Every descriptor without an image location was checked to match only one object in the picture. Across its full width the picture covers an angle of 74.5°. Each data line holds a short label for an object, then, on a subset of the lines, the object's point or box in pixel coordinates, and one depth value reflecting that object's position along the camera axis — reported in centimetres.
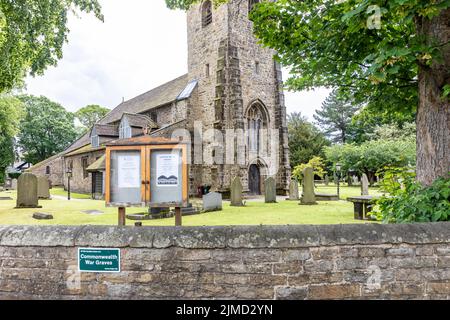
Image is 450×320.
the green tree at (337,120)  6003
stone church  2242
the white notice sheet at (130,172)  493
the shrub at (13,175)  4667
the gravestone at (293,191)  1934
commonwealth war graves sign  324
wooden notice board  490
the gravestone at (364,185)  1816
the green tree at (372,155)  3307
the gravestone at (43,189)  2047
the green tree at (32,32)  939
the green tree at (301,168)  3434
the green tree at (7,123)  3212
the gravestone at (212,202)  1395
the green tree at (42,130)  4966
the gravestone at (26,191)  1435
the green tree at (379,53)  375
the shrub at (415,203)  380
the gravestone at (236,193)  1659
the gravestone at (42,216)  1105
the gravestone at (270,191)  1798
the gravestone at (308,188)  1552
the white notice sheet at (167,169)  491
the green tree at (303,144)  4347
